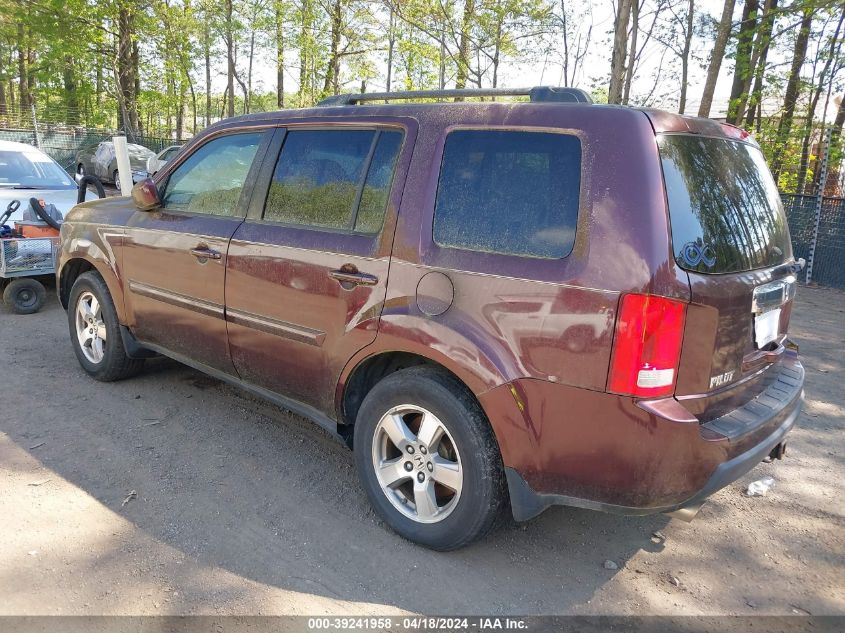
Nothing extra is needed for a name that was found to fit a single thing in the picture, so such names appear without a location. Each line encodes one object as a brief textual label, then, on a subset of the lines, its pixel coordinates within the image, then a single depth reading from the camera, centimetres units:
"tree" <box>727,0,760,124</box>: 1345
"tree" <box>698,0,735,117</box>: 1259
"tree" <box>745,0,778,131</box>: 1300
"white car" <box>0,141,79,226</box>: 777
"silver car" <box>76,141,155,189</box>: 2031
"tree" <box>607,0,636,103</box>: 1088
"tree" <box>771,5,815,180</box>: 1388
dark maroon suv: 237
